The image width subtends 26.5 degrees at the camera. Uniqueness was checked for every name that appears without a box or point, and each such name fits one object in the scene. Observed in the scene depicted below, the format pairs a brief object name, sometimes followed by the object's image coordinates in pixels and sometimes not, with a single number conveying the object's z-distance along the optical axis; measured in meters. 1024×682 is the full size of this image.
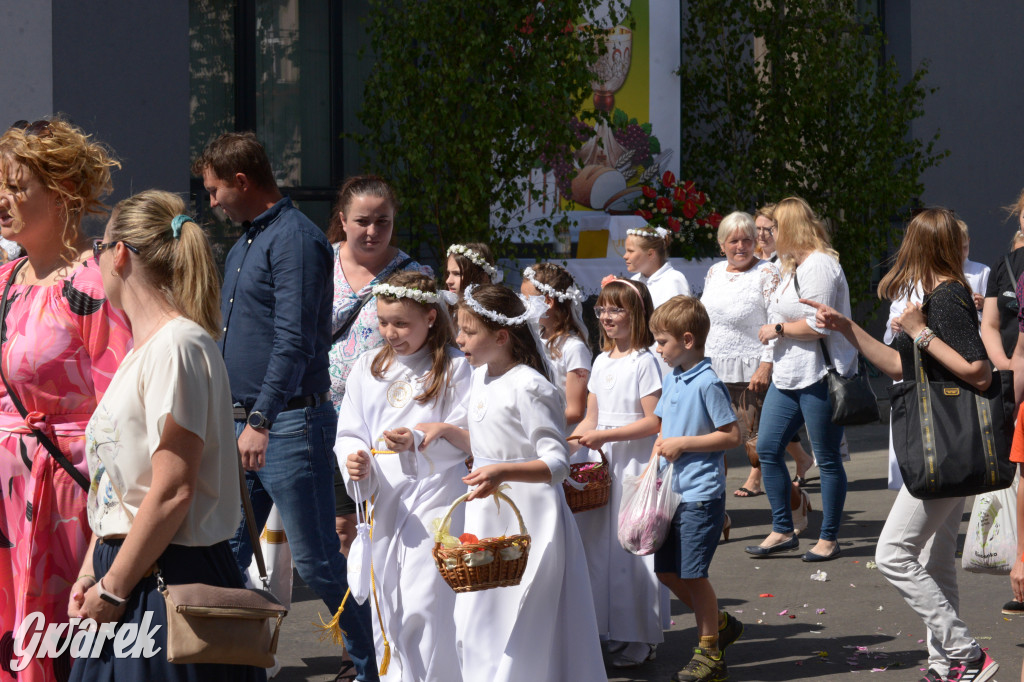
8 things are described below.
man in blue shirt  8.28
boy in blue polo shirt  9.31
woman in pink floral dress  6.39
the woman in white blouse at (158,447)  5.16
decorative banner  22.33
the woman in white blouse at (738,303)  14.86
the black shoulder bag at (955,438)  8.35
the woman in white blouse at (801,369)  13.23
